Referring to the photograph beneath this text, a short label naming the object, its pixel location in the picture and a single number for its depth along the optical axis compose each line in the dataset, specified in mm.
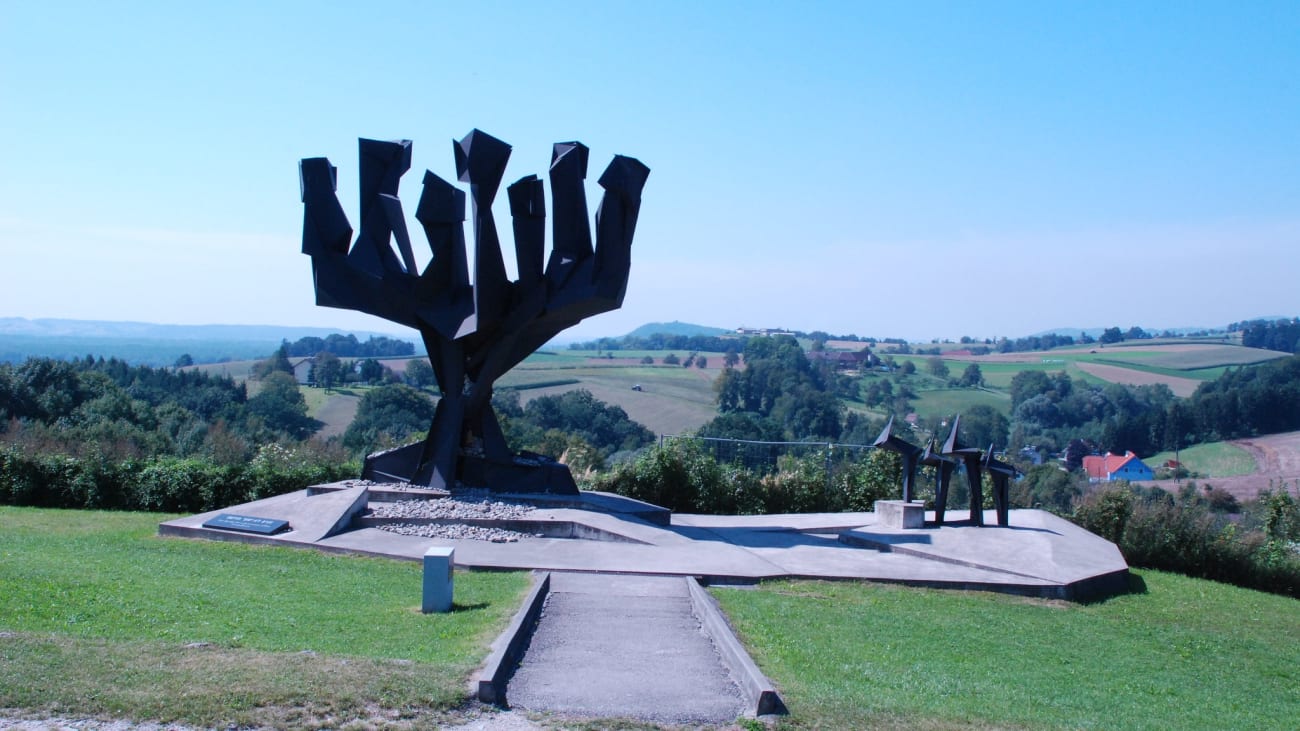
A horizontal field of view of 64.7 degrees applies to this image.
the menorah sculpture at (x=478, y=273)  14898
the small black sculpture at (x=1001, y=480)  14805
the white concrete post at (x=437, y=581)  8859
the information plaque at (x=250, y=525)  13180
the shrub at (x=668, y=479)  18672
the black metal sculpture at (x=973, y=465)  14625
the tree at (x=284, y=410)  33812
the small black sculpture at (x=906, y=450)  14805
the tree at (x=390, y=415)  27469
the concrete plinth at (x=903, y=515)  15375
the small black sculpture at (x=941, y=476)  15055
